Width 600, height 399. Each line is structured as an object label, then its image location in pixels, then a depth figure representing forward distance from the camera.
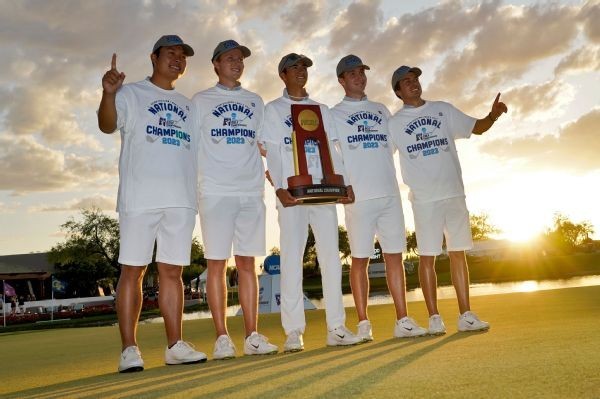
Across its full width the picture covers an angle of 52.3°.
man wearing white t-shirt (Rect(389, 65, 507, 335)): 5.78
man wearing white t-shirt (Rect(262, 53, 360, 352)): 4.94
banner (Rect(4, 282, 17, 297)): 26.36
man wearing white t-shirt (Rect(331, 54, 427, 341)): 5.52
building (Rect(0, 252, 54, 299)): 62.59
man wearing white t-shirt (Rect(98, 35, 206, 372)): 4.38
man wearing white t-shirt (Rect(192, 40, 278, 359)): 4.79
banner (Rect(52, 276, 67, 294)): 26.17
